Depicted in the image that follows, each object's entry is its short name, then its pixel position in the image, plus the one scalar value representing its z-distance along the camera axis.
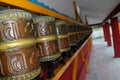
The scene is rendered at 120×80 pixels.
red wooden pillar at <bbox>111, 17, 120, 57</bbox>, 6.95
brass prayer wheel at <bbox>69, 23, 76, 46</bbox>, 1.72
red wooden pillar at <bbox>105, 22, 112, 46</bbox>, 11.84
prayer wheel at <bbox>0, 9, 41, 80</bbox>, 0.62
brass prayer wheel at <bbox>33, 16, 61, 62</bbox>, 0.93
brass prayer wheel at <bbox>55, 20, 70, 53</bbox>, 1.25
